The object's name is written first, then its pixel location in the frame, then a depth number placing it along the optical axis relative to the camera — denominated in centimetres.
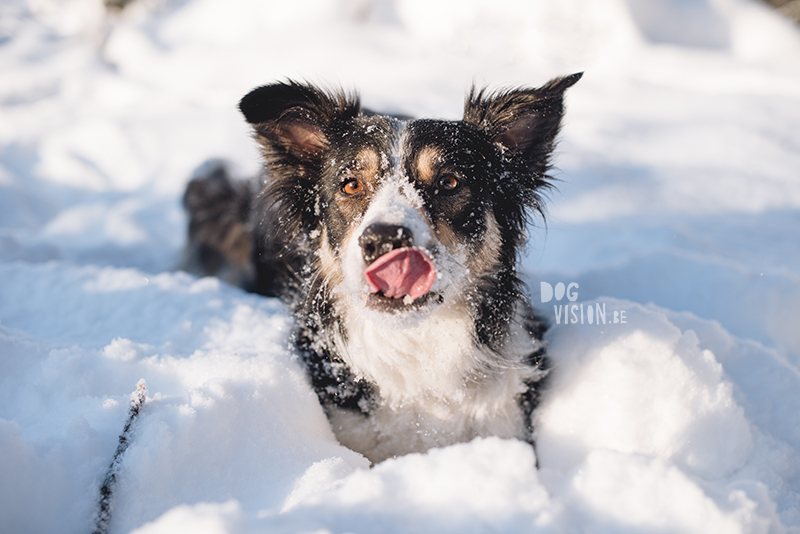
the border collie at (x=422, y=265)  154
